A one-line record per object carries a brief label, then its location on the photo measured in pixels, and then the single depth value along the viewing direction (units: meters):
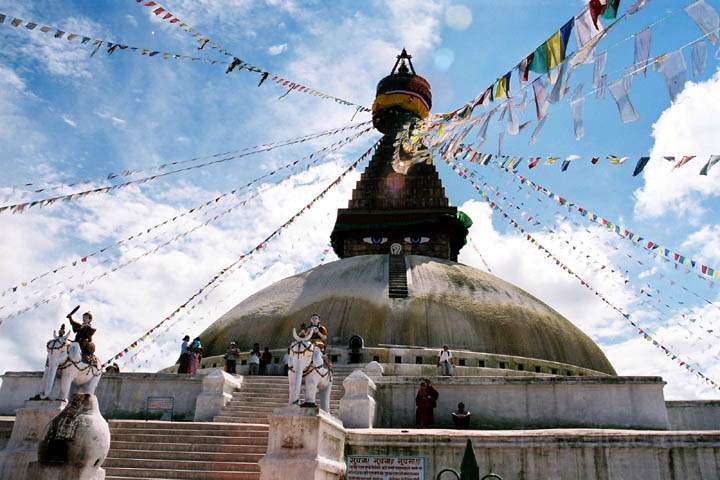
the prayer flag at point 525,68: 9.59
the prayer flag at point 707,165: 10.24
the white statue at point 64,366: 10.21
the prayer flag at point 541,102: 9.49
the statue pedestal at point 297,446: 9.05
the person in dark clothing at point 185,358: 16.67
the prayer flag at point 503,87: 10.56
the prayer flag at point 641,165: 11.50
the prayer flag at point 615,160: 12.41
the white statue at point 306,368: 9.69
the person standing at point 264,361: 16.91
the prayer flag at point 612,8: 7.75
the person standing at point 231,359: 17.14
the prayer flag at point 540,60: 9.18
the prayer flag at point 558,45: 8.70
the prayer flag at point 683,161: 10.87
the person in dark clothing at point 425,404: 13.16
